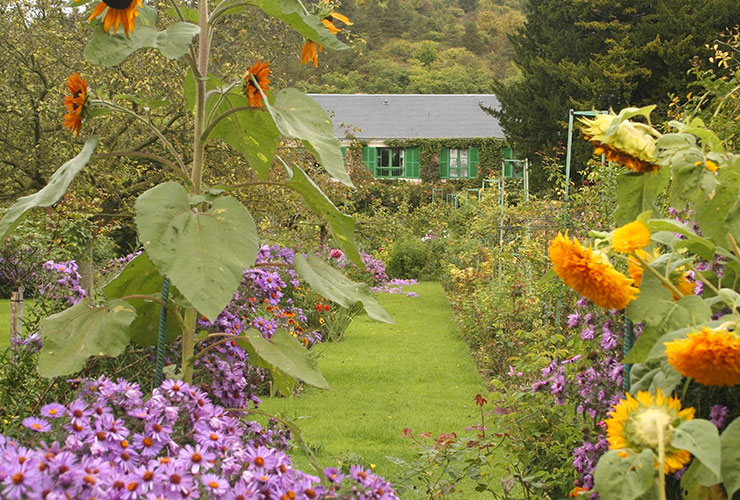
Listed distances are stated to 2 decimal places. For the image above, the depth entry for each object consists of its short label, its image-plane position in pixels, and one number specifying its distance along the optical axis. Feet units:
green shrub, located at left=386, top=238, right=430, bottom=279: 44.24
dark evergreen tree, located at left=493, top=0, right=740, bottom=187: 46.50
